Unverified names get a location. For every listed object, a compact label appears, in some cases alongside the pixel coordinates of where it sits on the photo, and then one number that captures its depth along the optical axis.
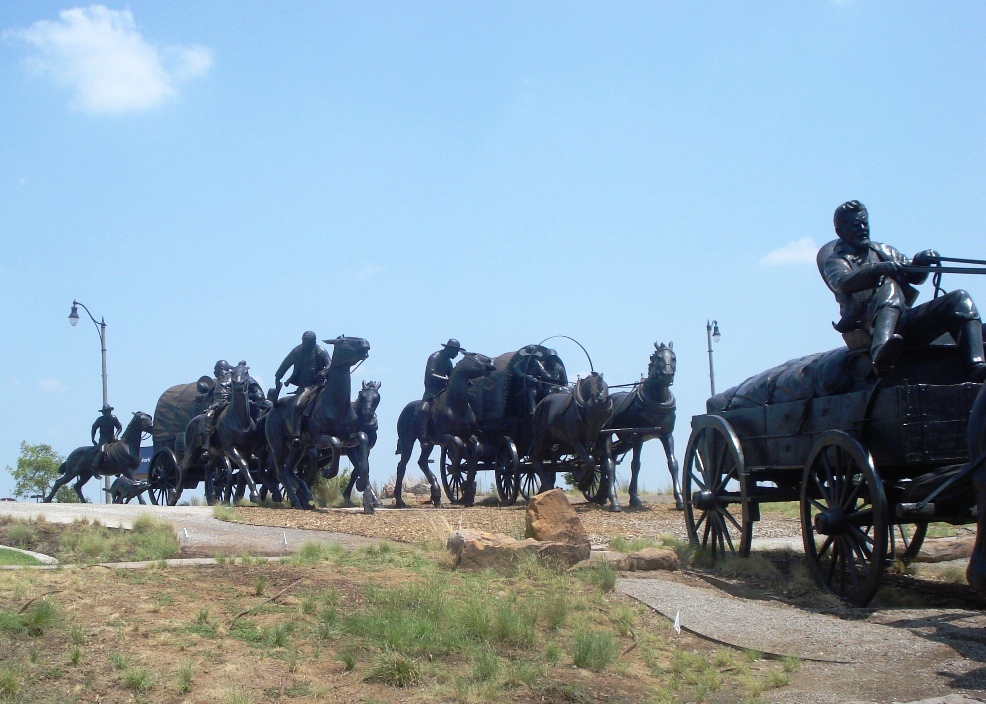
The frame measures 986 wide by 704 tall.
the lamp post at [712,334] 31.08
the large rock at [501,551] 9.45
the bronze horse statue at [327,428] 18.69
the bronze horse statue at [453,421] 21.84
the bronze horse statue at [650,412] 19.61
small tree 38.28
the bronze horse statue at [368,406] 21.21
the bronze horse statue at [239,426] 21.56
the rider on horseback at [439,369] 23.31
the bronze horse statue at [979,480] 6.29
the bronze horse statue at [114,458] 26.02
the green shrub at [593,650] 6.50
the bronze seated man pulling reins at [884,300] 7.98
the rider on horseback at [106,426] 26.45
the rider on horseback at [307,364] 19.39
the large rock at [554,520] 9.88
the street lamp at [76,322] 28.34
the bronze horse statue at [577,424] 19.33
